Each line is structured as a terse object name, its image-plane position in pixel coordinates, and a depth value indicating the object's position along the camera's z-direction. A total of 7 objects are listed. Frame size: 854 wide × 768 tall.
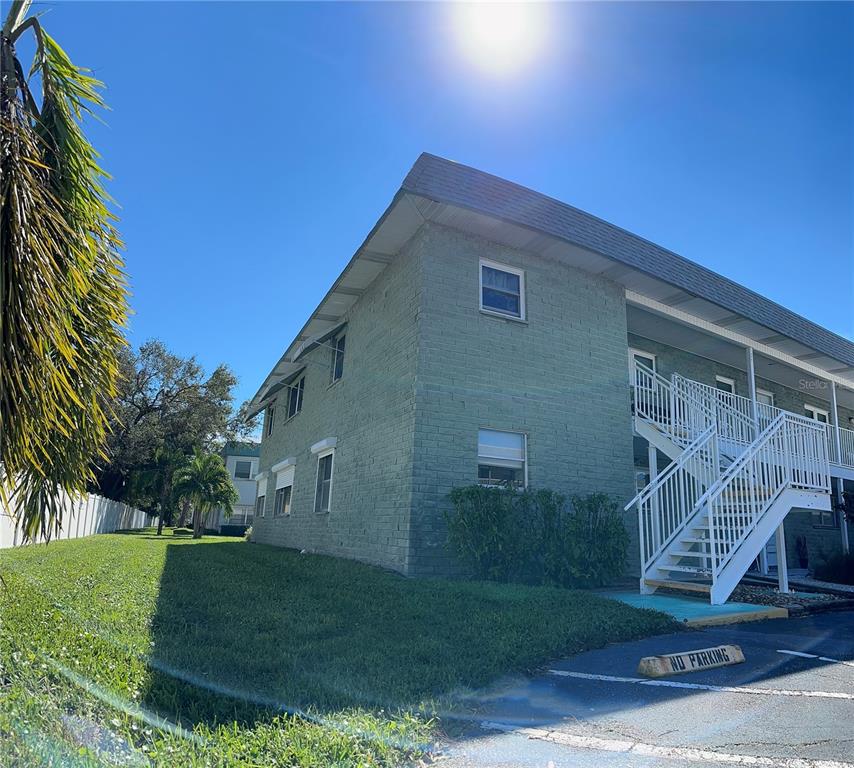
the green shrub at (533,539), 8.55
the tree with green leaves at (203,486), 28.97
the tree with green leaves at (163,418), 35.44
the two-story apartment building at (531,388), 9.27
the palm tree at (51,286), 3.34
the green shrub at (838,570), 13.03
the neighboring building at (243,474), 43.44
